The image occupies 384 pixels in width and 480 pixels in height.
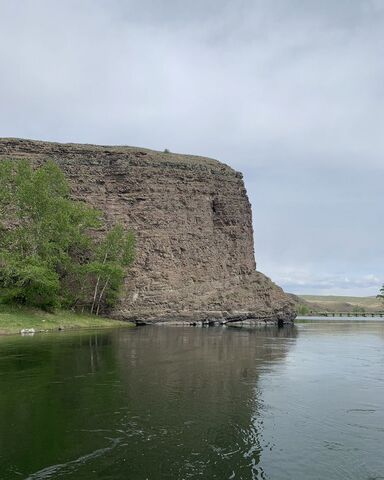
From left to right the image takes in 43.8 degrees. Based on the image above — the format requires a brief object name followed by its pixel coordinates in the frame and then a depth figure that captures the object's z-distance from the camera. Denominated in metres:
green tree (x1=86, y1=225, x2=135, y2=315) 67.00
